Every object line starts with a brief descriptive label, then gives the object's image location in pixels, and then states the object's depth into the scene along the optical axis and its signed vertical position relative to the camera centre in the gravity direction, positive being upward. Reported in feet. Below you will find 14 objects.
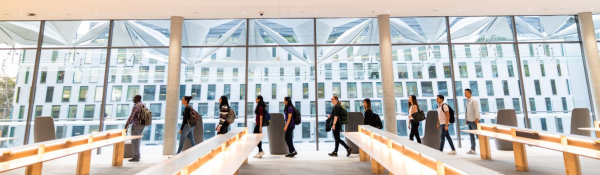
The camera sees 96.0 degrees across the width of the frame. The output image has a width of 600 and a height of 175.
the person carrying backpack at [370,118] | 18.20 -0.69
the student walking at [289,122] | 17.17 -0.86
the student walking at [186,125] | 16.53 -0.92
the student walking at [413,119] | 17.83 -0.78
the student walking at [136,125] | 16.89 -0.92
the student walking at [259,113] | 16.90 -0.25
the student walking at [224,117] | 16.19 -0.45
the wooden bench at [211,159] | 6.55 -1.46
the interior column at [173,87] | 20.94 +1.80
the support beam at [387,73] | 21.88 +2.85
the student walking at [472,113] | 17.72 -0.45
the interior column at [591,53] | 21.99 +4.31
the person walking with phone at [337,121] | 17.28 -0.84
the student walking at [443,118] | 17.33 -0.73
